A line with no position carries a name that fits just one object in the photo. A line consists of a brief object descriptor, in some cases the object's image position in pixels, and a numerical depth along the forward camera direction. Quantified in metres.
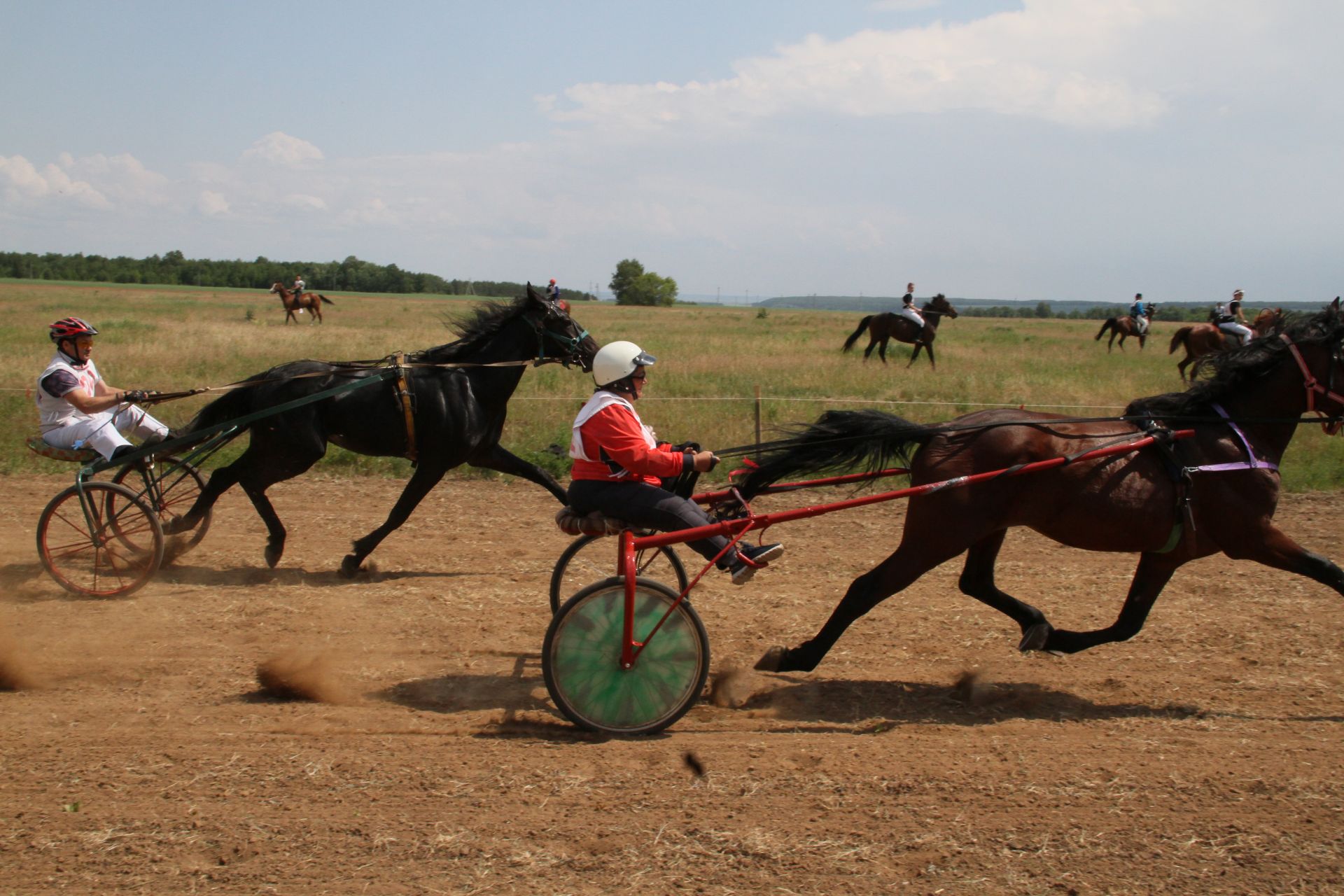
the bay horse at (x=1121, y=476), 5.10
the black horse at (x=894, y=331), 24.14
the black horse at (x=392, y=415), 7.57
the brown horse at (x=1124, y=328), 31.28
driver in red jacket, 4.64
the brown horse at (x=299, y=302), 37.16
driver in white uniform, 6.93
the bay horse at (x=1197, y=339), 22.16
